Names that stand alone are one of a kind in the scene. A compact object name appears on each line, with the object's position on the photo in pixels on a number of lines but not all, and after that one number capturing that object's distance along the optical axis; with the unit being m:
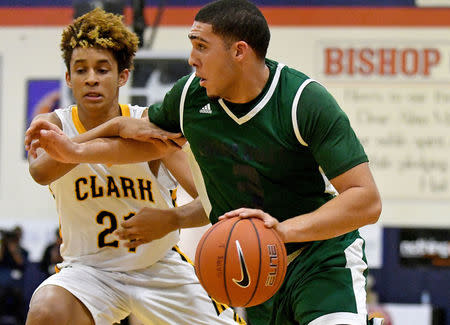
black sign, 12.55
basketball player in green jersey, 3.55
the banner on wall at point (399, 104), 12.20
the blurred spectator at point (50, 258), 12.15
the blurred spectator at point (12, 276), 12.59
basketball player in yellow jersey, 4.57
